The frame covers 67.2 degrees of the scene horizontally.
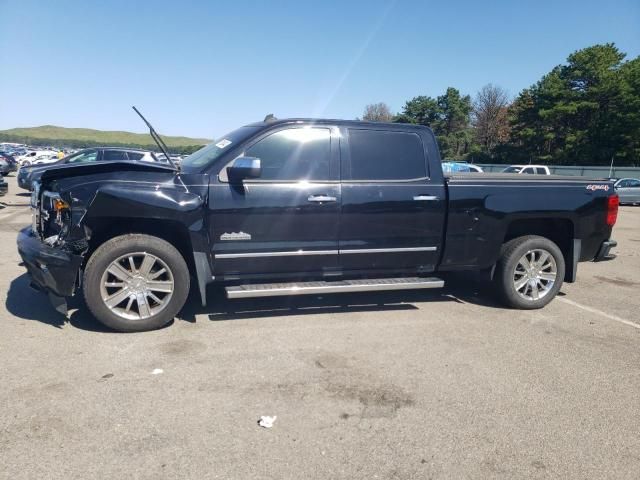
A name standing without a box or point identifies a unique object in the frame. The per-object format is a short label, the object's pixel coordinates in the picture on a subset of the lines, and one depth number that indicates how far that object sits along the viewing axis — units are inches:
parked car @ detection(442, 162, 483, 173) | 1106.9
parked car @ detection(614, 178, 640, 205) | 979.3
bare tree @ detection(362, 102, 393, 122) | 3878.9
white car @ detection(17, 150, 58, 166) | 1280.0
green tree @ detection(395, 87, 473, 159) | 2987.2
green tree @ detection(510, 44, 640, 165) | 1909.4
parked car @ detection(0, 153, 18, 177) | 947.7
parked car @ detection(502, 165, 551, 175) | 998.2
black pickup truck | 164.9
